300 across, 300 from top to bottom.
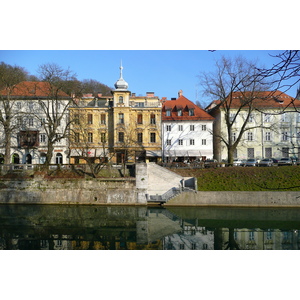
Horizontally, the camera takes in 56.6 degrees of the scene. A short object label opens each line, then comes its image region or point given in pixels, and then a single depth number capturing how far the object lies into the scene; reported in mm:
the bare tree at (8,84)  27984
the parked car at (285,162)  29016
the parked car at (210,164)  28656
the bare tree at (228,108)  28241
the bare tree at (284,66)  5153
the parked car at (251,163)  29764
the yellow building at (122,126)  34875
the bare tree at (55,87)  27892
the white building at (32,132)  32750
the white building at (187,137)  35656
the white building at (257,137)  35812
